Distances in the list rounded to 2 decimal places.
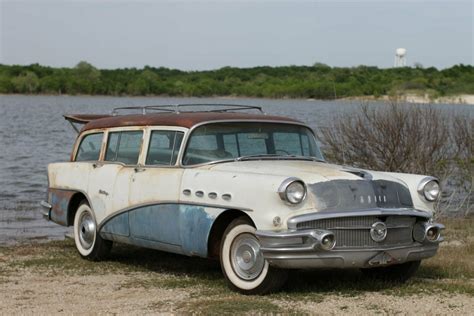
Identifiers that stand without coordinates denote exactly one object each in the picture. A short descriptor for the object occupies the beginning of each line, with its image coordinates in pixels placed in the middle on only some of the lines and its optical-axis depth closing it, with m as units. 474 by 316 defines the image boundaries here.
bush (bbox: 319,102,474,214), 17.45
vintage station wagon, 7.66
